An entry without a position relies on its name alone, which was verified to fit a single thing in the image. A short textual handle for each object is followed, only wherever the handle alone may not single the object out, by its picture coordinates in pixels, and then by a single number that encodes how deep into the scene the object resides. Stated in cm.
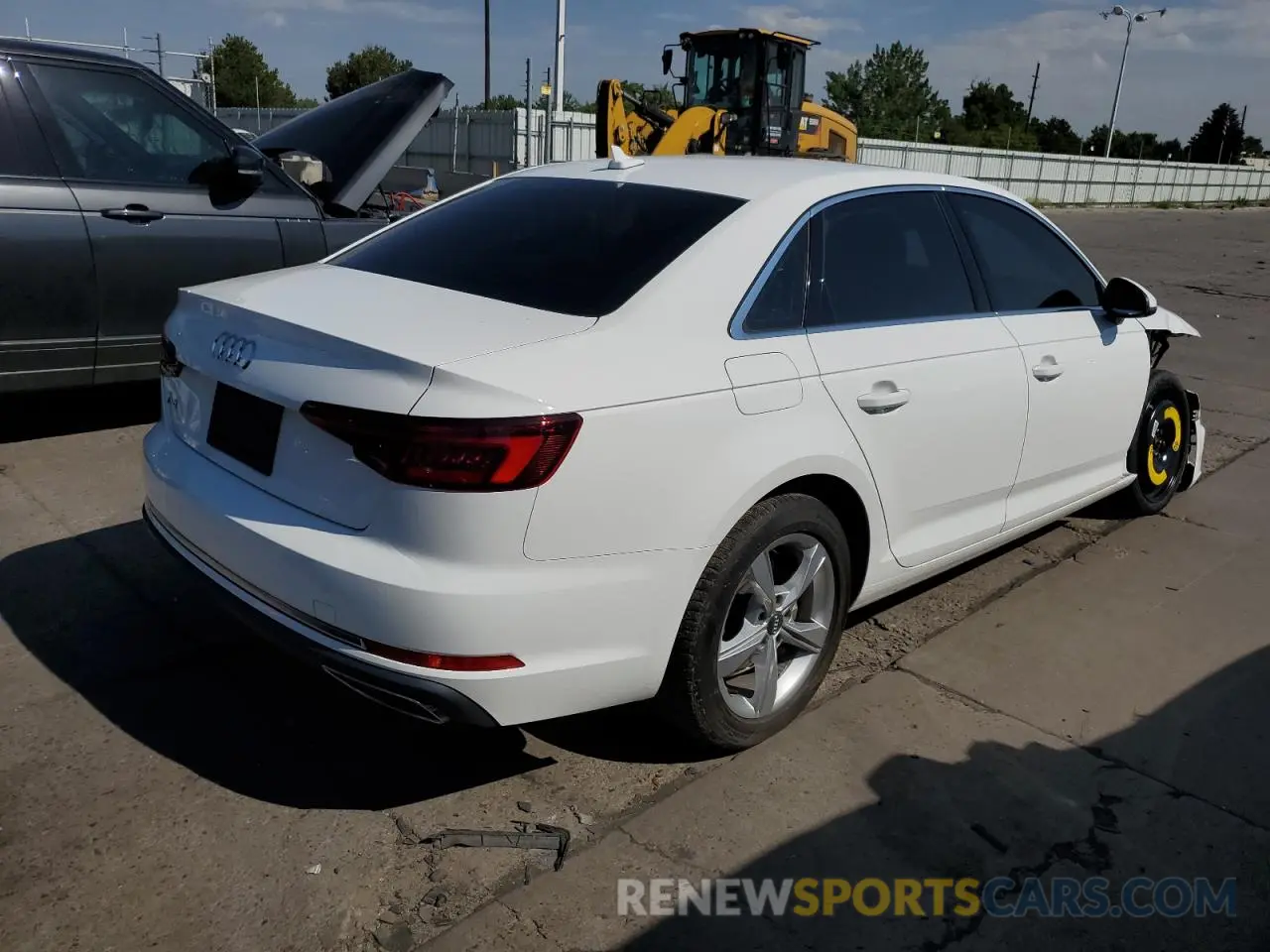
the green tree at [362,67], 6600
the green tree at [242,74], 6091
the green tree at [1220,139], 7719
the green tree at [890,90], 8394
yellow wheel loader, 1784
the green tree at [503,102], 5812
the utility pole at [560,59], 2814
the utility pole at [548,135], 2081
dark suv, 502
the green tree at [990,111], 8969
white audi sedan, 239
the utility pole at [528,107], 1946
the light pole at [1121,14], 4378
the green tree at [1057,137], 8062
